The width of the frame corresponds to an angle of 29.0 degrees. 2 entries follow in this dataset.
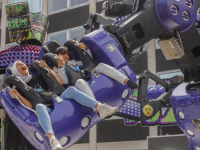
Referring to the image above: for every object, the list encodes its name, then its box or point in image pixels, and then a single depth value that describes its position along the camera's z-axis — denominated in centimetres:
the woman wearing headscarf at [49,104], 382
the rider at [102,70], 425
